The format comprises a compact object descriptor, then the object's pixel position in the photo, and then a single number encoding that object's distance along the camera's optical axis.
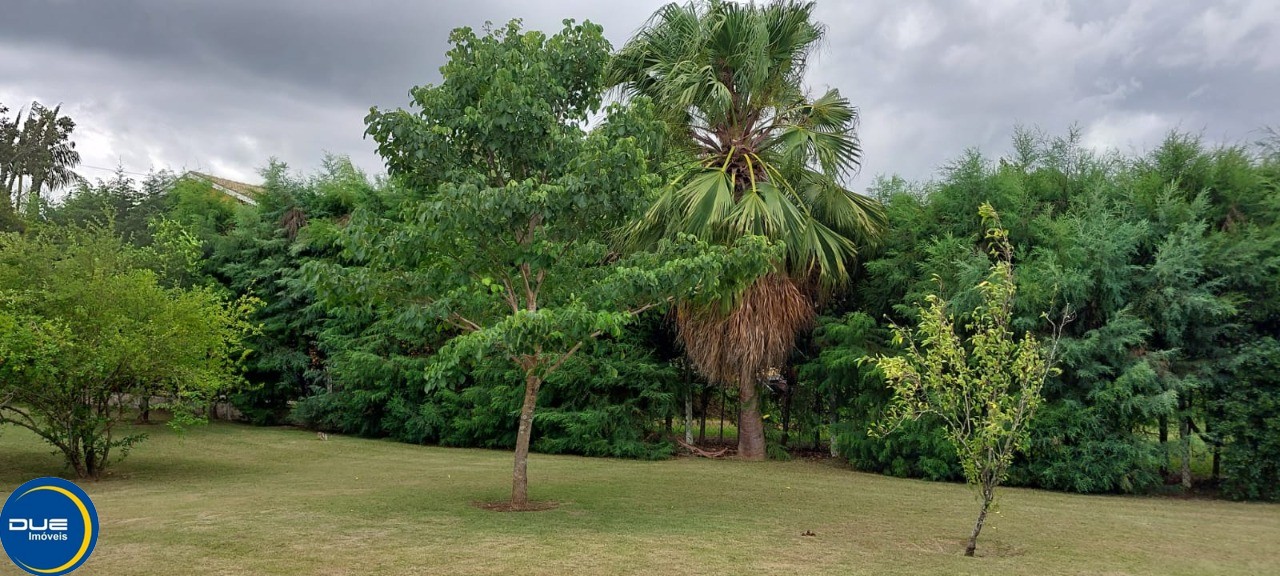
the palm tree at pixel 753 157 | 12.77
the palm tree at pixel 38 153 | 36.28
